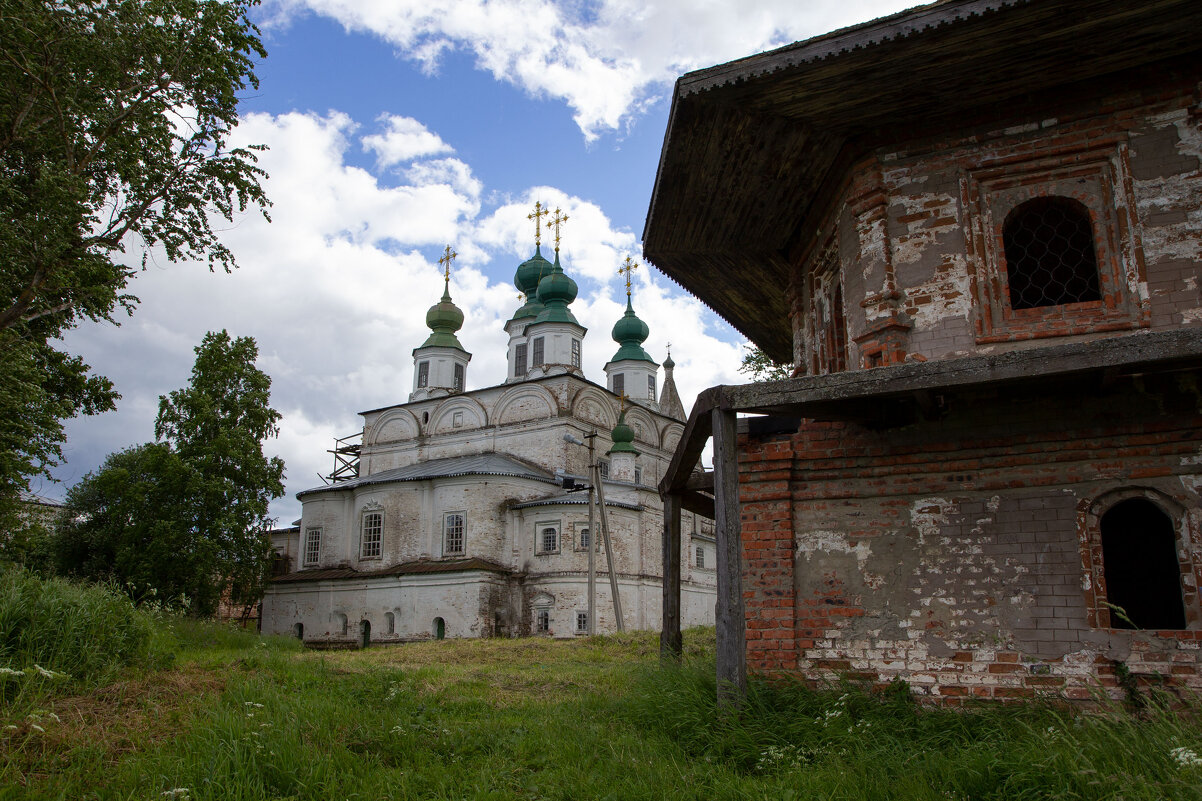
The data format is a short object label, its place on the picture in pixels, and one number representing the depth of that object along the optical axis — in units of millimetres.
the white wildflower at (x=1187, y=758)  3734
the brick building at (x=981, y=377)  5691
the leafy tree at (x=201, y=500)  22734
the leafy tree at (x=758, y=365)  21641
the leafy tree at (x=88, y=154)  9391
